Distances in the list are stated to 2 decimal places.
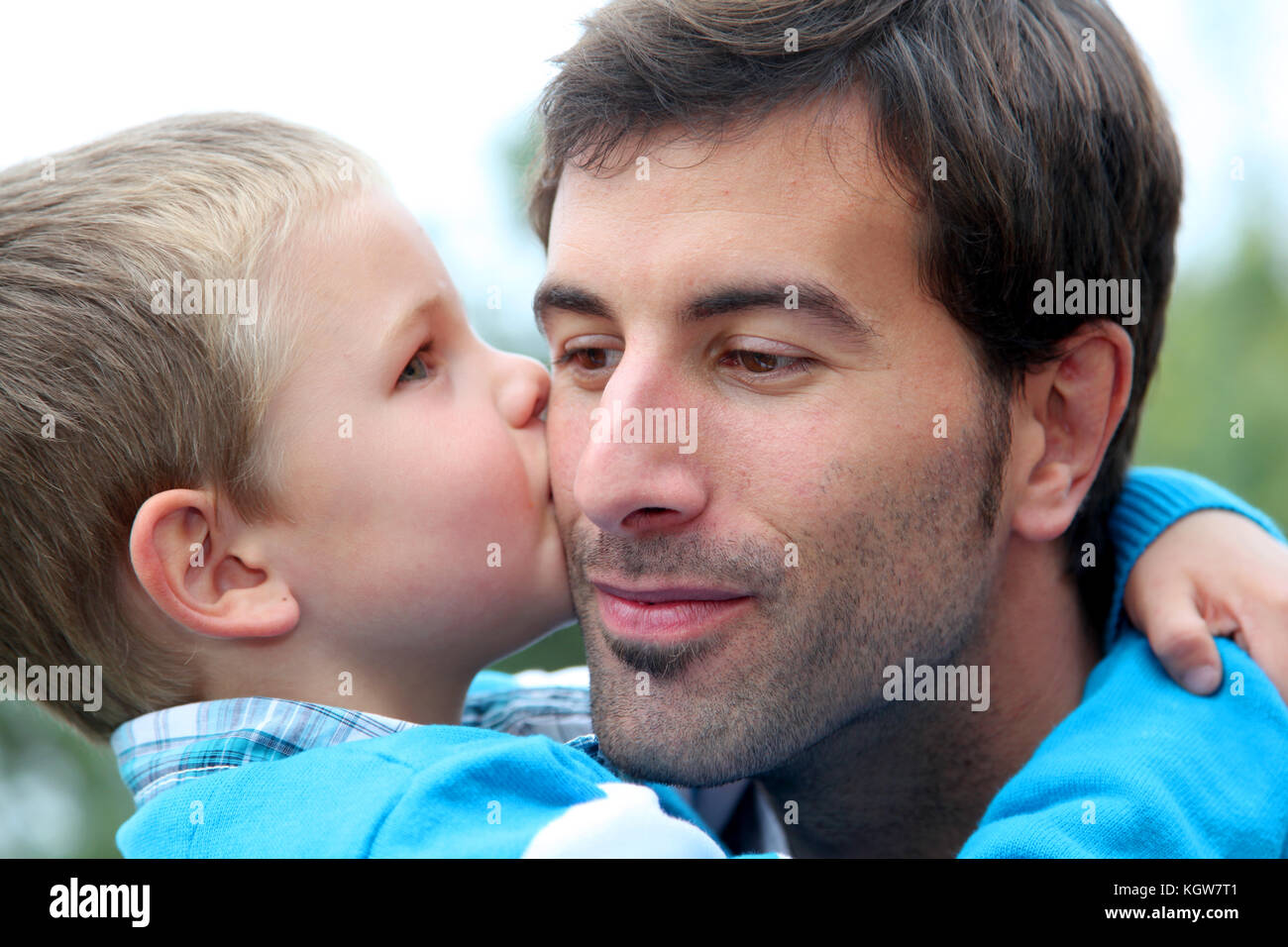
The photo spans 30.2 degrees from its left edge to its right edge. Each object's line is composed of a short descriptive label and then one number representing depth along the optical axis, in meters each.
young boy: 0.64
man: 0.65
